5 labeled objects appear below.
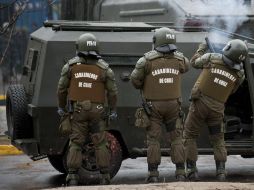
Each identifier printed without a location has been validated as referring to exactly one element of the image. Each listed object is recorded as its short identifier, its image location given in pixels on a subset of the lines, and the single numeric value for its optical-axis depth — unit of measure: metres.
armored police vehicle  19.67
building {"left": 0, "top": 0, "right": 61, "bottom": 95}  35.51
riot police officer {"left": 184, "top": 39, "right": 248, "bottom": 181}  18.81
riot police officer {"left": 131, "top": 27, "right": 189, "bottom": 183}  18.45
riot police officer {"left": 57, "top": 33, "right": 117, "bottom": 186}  18.48
